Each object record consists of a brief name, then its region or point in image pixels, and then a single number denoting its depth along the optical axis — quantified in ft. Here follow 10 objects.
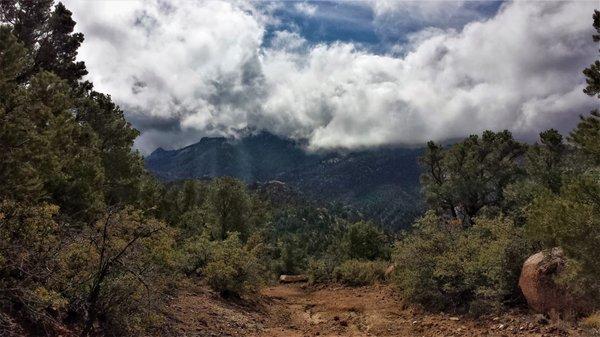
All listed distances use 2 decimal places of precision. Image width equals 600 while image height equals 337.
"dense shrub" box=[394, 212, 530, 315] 53.26
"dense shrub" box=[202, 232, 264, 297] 70.69
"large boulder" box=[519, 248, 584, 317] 43.60
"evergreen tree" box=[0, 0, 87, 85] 77.30
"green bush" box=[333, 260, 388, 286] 102.12
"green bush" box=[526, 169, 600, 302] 36.47
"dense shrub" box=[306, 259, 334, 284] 116.47
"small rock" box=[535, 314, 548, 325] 43.62
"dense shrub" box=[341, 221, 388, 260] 139.76
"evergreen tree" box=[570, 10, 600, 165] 46.51
